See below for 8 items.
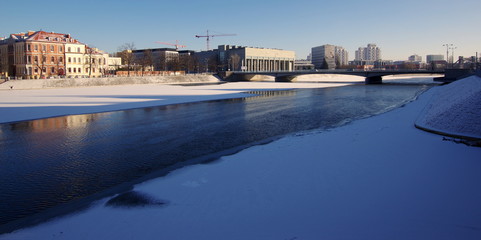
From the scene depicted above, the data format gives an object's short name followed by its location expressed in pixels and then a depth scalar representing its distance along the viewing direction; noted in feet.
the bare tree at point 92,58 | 282.36
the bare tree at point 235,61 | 513.86
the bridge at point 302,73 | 256.11
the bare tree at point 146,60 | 326.32
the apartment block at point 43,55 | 255.09
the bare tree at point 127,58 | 326.34
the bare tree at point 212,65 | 465.31
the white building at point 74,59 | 274.77
